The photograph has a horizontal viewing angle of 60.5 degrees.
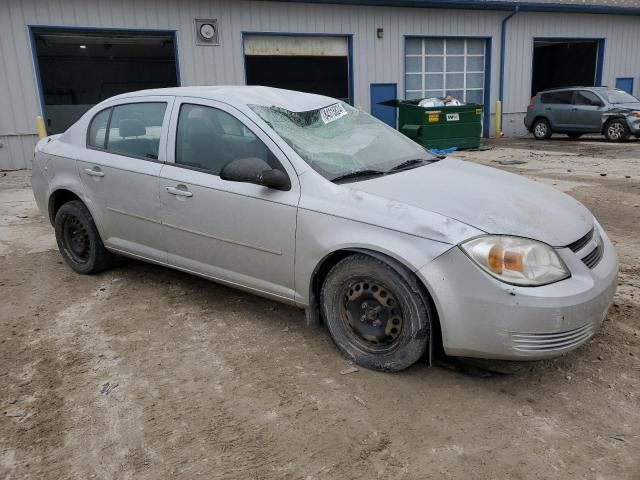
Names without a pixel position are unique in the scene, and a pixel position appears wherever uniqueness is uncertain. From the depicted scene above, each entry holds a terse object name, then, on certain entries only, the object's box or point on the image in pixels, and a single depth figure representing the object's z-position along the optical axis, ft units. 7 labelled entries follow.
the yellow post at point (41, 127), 40.16
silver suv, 51.16
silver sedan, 9.02
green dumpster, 44.74
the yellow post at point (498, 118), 61.36
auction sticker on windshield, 12.76
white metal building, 40.63
